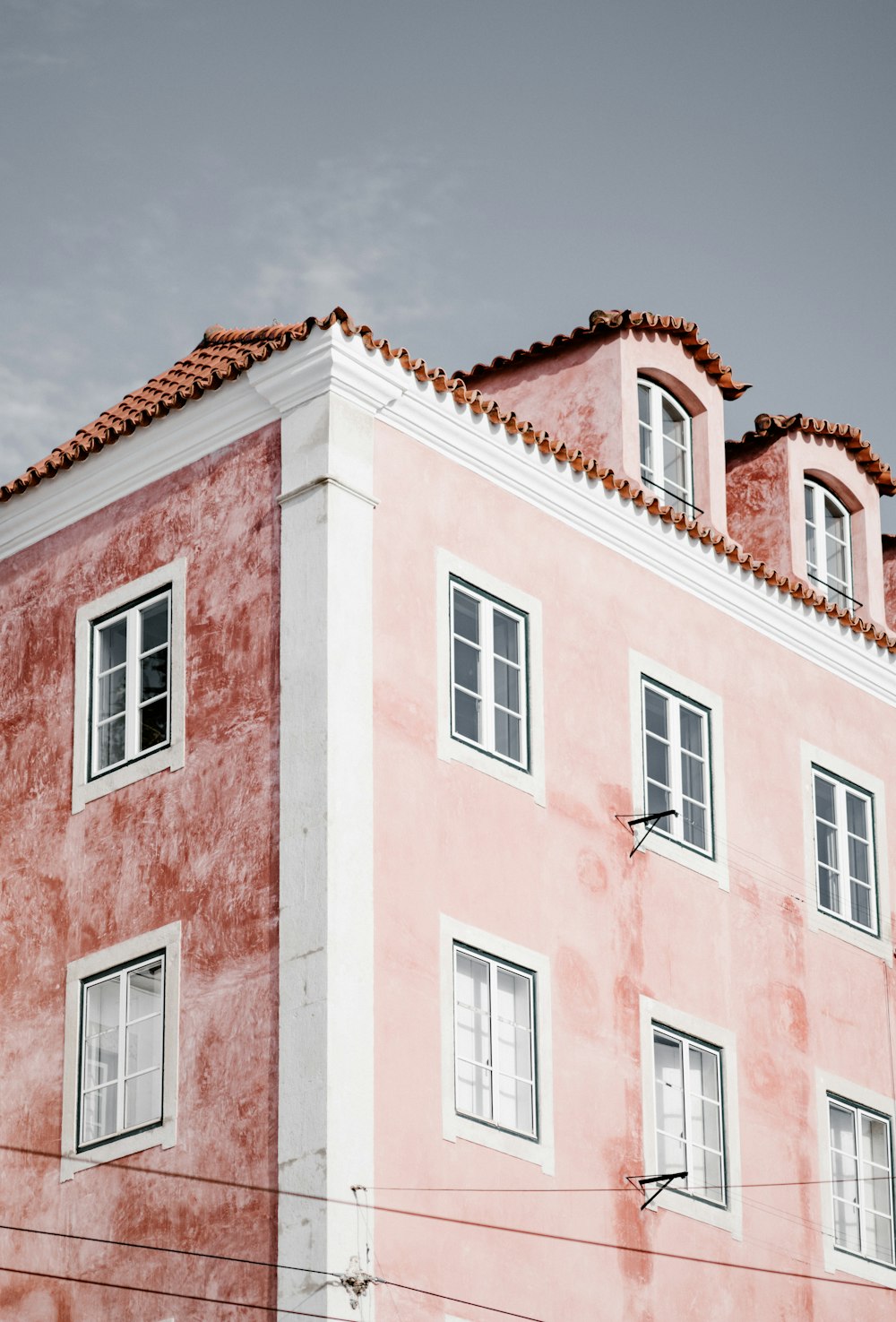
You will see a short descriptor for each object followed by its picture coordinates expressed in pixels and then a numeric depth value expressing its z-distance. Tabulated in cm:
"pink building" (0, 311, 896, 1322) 1969
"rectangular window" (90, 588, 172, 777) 2198
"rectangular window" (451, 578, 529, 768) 2169
